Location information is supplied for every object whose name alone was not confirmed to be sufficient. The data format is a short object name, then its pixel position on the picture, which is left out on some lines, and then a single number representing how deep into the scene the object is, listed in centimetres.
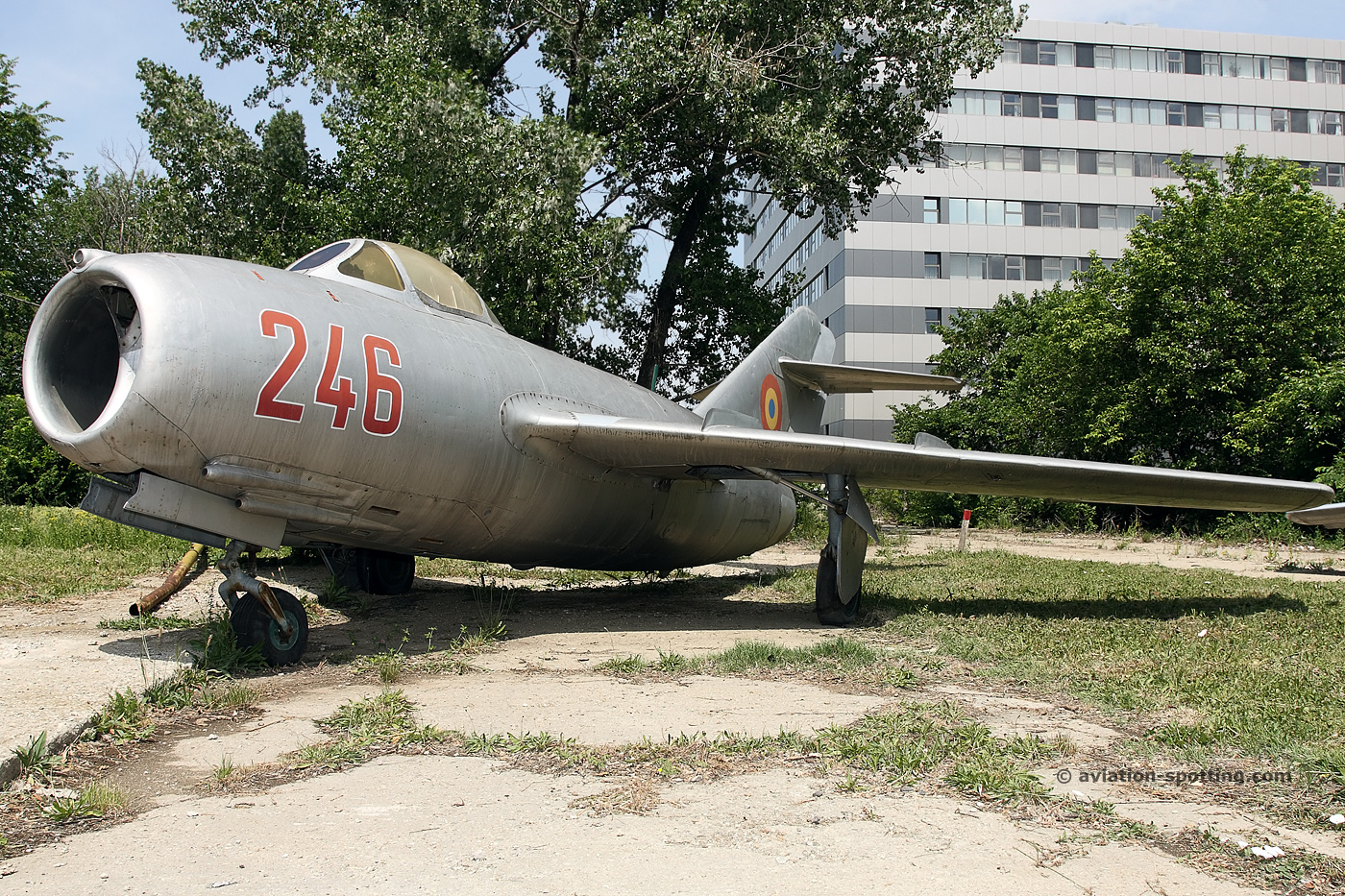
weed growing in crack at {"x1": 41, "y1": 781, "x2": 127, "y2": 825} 338
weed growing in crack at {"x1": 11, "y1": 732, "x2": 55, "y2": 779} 381
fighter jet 550
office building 4816
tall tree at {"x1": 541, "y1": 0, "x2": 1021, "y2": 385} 1880
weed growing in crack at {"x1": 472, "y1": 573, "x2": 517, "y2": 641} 786
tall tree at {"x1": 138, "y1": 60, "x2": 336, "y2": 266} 1828
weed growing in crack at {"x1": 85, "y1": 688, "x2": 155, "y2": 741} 447
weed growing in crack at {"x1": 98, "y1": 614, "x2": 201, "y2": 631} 710
